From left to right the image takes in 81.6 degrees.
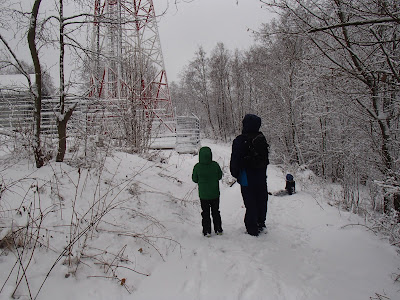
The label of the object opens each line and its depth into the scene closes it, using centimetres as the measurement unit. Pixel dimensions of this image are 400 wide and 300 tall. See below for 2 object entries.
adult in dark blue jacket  341
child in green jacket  348
